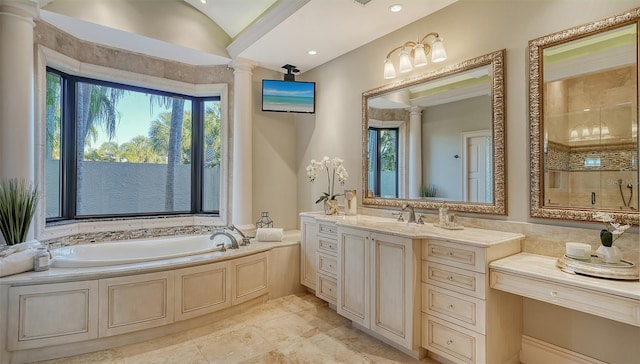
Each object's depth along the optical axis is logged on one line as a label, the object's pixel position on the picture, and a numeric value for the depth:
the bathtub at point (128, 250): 2.44
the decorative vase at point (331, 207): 3.37
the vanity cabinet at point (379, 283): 2.15
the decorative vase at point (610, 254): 1.62
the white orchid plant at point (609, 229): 1.62
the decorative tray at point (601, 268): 1.55
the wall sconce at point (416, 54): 2.44
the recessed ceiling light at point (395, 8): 2.54
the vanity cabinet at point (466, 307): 1.86
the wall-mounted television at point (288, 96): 3.82
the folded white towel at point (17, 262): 2.13
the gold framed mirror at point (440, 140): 2.27
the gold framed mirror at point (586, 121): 1.71
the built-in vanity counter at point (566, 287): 1.44
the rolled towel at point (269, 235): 3.47
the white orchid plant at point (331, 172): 3.42
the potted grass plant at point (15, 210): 2.30
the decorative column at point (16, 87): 2.46
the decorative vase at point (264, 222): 3.71
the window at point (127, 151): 3.24
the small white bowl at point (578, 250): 1.71
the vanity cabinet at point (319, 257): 2.99
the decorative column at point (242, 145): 3.80
